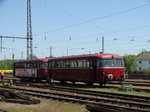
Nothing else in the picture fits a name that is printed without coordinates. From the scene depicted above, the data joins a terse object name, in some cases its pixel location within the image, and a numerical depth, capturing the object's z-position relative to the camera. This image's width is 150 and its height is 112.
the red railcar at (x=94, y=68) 22.55
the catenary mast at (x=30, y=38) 40.66
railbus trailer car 31.19
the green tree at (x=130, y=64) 74.38
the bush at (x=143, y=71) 58.61
